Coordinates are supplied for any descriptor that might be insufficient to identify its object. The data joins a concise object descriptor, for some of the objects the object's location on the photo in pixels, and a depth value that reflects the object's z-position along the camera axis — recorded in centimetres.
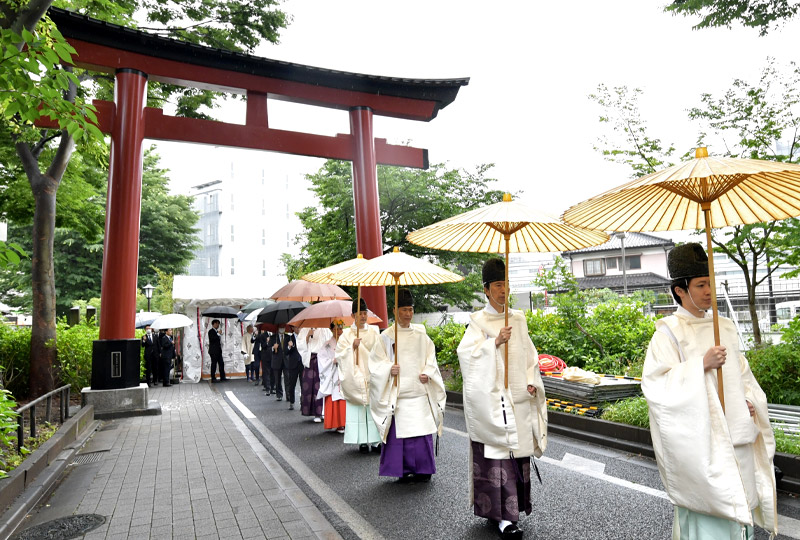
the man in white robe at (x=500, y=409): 410
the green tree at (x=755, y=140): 1008
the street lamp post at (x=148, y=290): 2254
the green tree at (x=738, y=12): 770
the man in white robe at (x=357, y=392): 709
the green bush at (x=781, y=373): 654
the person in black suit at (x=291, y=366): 1185
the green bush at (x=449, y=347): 1161
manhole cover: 435
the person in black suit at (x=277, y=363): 1327
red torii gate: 1009
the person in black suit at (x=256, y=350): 1698
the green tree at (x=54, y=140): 1108
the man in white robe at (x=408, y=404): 552
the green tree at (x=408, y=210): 1870
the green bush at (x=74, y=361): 1130
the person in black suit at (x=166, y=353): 1732
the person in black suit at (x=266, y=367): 1500
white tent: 1900
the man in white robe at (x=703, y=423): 265
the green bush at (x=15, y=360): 1155
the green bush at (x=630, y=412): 674
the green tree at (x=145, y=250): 2677
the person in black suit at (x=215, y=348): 1752
